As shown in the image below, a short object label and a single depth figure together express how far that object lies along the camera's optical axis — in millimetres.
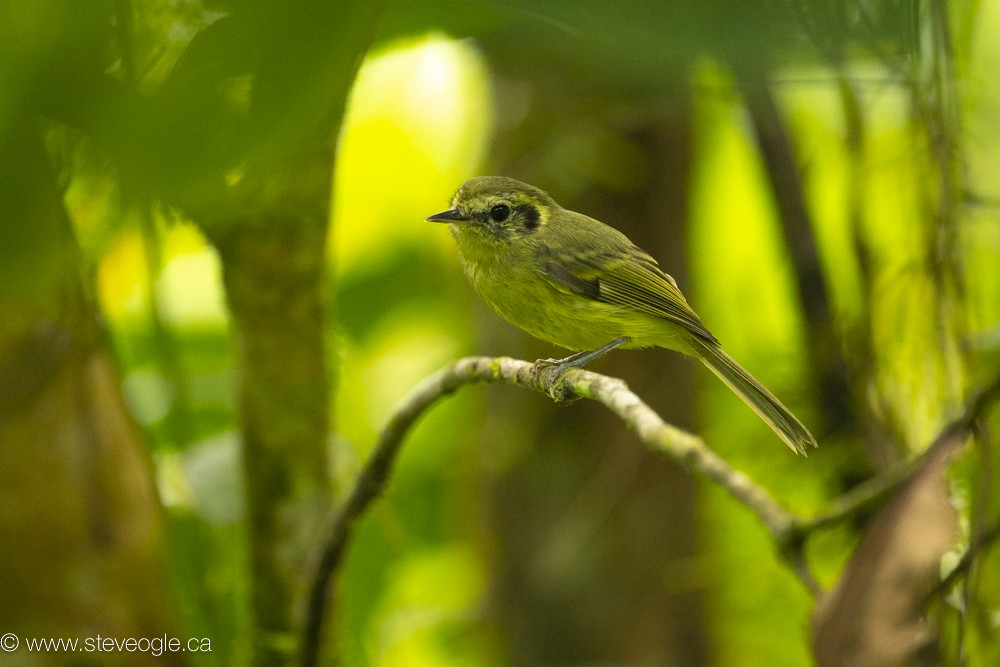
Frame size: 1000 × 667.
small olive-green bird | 5512
